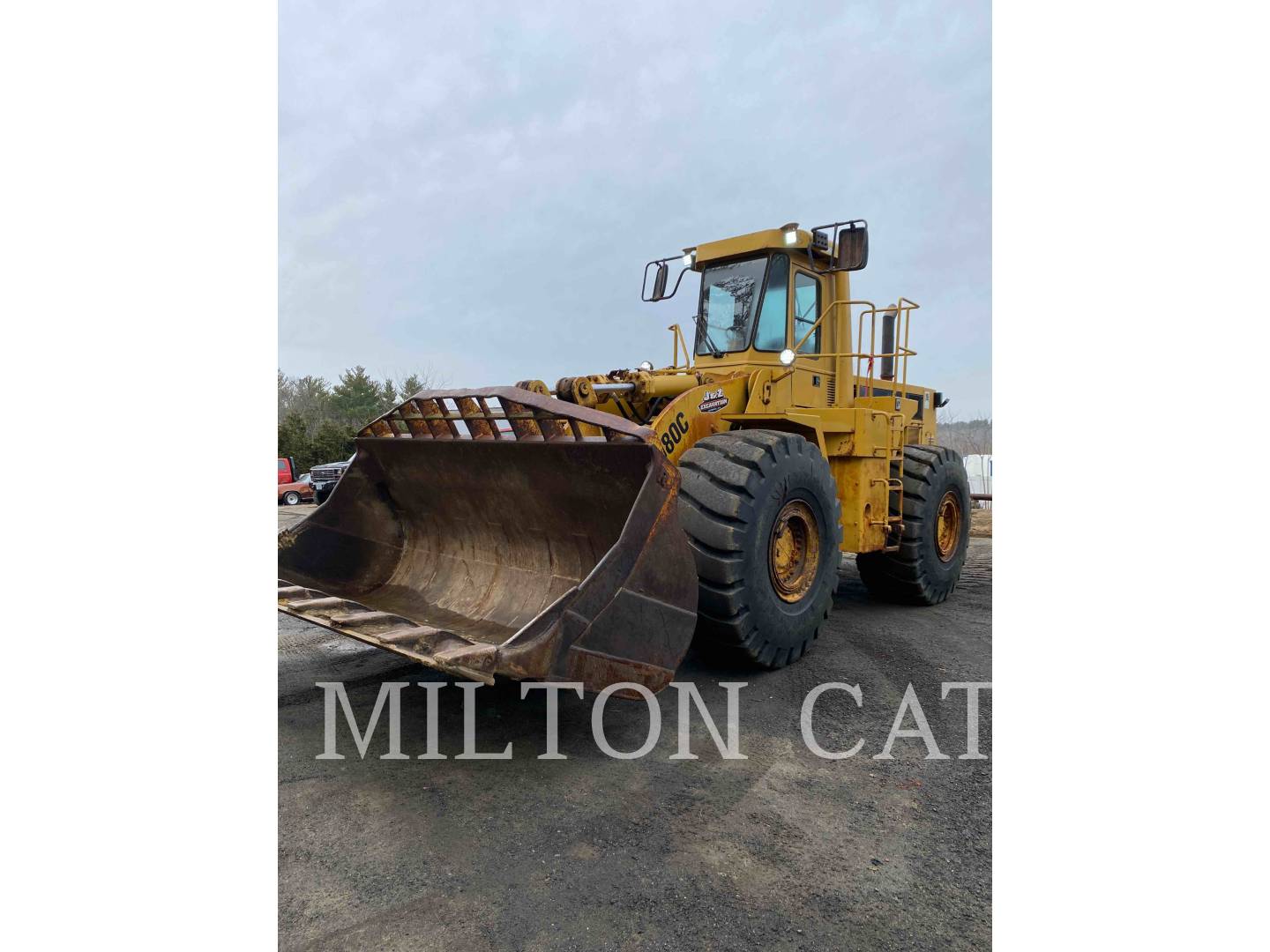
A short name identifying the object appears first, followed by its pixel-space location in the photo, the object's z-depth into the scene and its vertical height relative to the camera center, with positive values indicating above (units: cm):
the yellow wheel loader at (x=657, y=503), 333 -23
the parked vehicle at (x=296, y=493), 2197 -80
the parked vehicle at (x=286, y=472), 2236 -21
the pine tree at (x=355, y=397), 3488 +304
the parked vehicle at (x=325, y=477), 2236 -38
